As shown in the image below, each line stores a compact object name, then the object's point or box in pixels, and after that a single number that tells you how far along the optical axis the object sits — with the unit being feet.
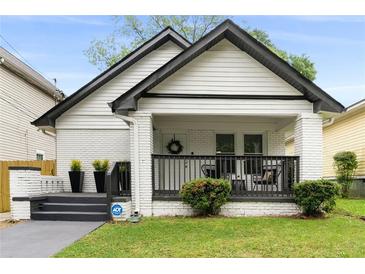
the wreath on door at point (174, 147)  41.47
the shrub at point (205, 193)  30.19
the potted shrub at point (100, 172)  40.50
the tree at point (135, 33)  85.30
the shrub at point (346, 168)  53.98
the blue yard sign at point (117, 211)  30.19
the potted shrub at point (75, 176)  41.27
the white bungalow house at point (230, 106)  31.40
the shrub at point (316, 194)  30.01
